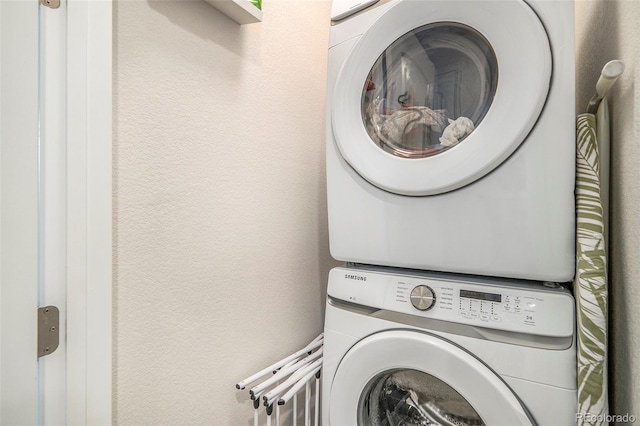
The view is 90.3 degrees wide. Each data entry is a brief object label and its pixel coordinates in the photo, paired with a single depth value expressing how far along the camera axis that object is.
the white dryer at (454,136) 0.72
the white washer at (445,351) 0.69
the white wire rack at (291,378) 0.91
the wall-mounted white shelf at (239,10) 0.86
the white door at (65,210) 0.63
